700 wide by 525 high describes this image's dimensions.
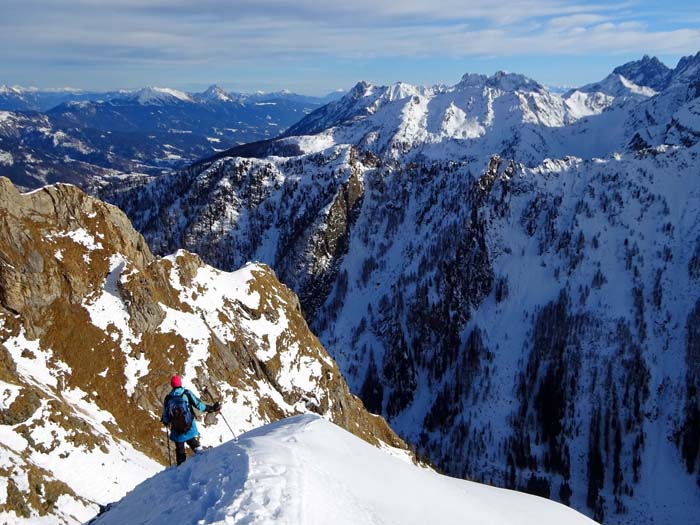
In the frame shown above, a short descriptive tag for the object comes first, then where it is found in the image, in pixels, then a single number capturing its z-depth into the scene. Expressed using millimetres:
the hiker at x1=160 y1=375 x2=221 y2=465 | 22688
